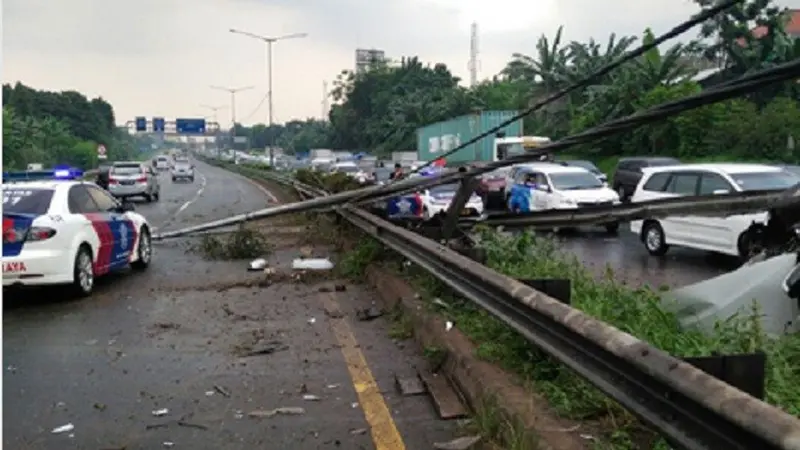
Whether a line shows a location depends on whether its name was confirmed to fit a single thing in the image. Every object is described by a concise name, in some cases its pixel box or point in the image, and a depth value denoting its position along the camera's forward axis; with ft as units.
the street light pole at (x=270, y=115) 180.97
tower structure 344.69
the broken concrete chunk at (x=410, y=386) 18.29
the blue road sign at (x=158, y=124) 327.67
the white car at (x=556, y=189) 68.23
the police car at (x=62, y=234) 31.01
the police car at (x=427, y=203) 62.68
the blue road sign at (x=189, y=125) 344.28
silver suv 113.19
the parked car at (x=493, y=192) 92.86
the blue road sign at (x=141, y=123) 323.78
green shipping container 139.03
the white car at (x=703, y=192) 43.24
